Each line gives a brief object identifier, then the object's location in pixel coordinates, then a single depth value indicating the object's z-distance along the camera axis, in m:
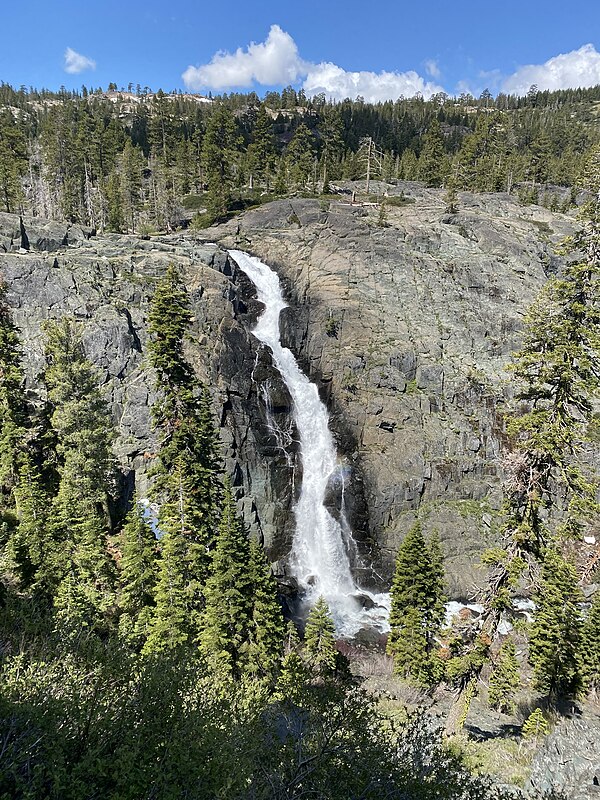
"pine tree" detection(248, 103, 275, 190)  89.81
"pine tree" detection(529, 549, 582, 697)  26.23
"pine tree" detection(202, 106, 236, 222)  73.06
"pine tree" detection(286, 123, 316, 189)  88.06
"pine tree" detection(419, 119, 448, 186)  93.00
